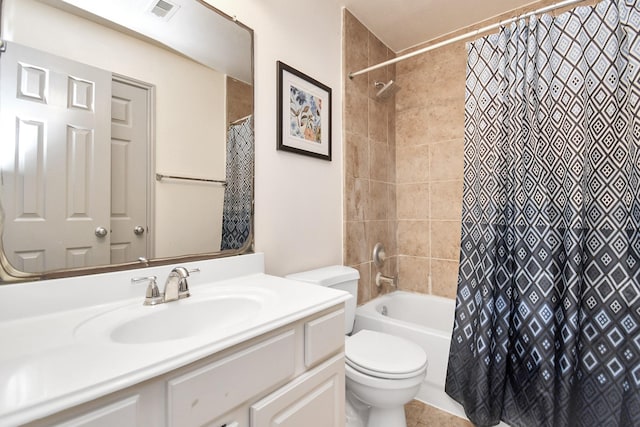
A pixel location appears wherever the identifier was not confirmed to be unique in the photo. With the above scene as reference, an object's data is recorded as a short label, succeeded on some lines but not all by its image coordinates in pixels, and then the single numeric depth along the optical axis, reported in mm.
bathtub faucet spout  2121
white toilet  1179
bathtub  1516
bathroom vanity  483
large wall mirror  792
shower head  2081
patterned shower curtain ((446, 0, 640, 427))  1129
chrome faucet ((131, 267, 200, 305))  902
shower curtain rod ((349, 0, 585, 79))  1207
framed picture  1481
